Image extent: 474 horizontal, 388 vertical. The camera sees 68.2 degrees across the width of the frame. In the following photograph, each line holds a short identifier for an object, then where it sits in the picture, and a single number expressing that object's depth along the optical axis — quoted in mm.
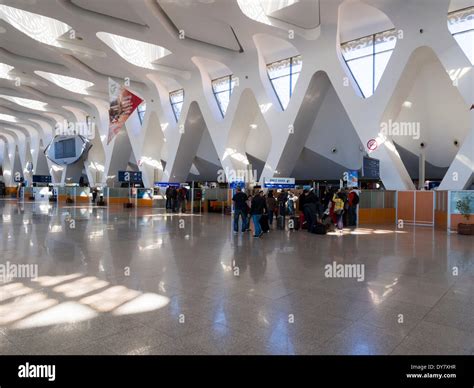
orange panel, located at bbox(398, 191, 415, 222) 14774
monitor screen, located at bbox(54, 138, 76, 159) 41125
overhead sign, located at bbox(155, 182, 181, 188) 22062
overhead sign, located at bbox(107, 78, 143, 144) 13414
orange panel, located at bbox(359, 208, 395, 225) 14938
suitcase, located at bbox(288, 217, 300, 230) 12234
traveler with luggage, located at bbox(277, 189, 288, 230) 12987
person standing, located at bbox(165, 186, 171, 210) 21716
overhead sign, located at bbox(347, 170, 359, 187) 13821
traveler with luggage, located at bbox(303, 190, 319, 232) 11203
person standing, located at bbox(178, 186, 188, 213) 20703
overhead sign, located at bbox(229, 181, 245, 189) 18703
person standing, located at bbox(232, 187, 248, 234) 10656
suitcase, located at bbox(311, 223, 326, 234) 10883
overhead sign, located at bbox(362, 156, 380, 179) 14242
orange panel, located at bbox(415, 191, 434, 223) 14102
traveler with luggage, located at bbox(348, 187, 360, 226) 13125
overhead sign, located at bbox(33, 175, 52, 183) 36344
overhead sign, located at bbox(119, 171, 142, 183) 23969
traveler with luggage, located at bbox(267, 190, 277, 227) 13465
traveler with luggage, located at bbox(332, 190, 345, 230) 11703
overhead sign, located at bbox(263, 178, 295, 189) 15305
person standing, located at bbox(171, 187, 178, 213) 21109
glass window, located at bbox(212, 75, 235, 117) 24953
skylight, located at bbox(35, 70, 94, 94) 31750
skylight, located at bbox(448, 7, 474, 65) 14040
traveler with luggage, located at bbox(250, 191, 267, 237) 10203
